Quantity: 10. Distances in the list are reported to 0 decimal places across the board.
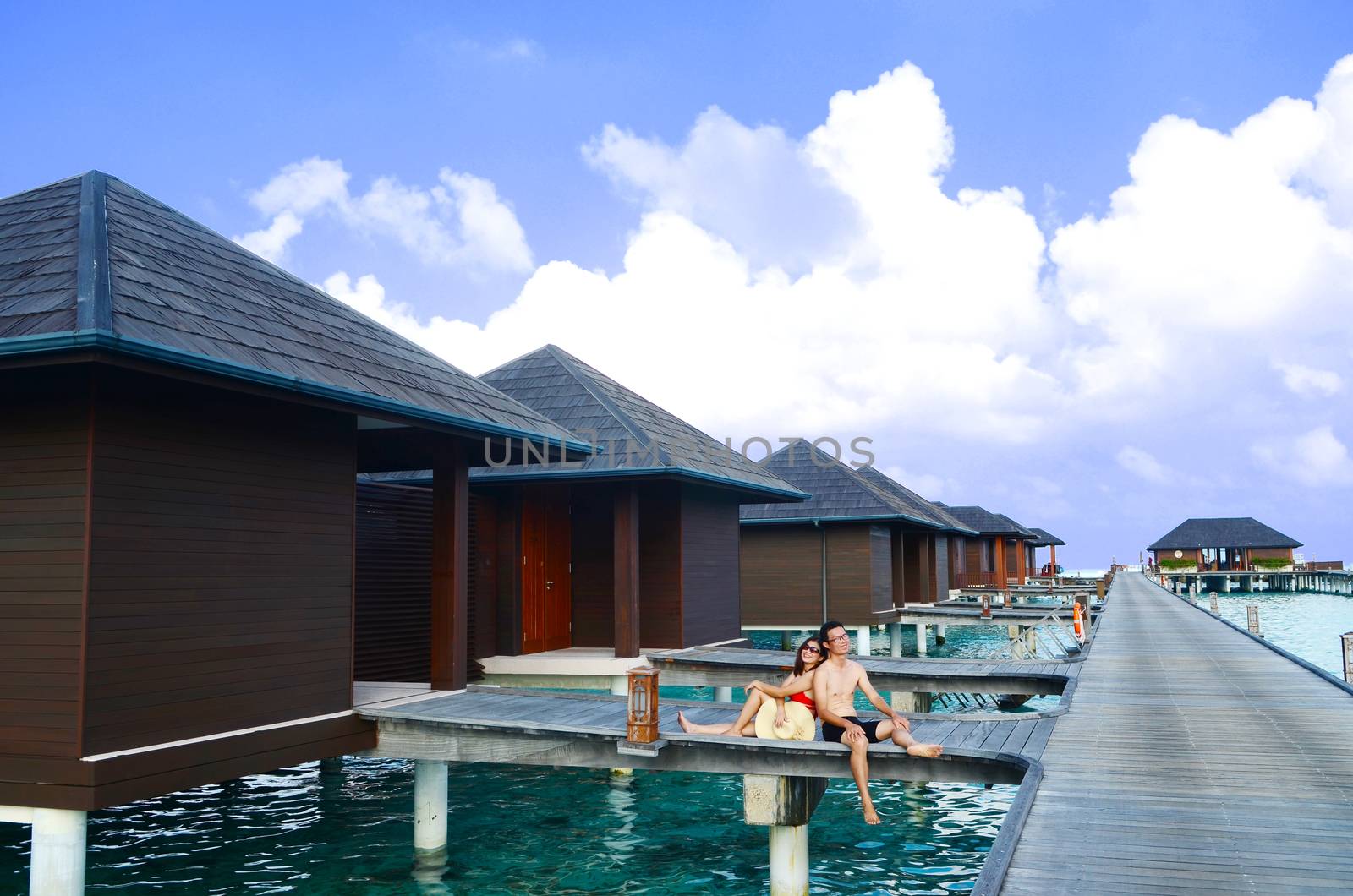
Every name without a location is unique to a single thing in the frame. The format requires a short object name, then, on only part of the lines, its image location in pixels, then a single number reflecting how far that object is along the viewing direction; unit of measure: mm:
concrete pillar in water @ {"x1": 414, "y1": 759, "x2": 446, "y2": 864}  11086
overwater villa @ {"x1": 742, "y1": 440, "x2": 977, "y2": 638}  29734
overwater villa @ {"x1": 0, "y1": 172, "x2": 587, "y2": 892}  7820
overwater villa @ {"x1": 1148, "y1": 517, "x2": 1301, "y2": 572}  86438
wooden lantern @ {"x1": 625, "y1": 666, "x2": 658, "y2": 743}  9273
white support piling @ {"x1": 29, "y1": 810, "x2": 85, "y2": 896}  7812
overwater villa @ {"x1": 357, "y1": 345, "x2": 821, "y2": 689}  14617
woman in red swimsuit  9328
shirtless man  9000
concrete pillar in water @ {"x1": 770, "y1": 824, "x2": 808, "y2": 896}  9422
